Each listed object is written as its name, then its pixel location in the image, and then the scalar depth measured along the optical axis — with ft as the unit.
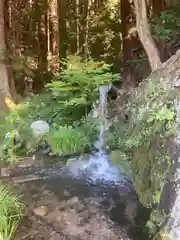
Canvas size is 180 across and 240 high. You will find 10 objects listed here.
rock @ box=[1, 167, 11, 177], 18.25
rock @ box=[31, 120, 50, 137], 21.62
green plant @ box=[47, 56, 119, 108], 21.76
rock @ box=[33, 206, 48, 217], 13.60
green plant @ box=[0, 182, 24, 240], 11.40
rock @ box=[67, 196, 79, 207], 14.51
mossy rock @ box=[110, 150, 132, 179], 16.49
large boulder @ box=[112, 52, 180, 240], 11.23
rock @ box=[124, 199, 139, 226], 13.19
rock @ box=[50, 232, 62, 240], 11.91
